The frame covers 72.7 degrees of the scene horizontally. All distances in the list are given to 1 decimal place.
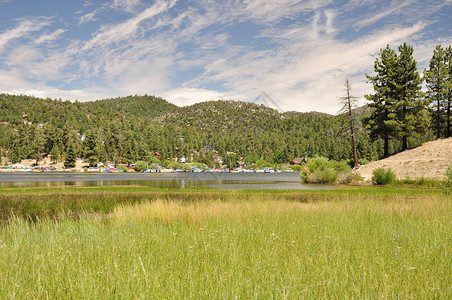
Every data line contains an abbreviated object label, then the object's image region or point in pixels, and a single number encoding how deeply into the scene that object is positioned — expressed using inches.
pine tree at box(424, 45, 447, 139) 2009.1
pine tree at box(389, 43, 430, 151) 1670.8
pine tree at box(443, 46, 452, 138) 1961.1
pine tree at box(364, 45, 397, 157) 1727.4
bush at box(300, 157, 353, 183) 1492.2
